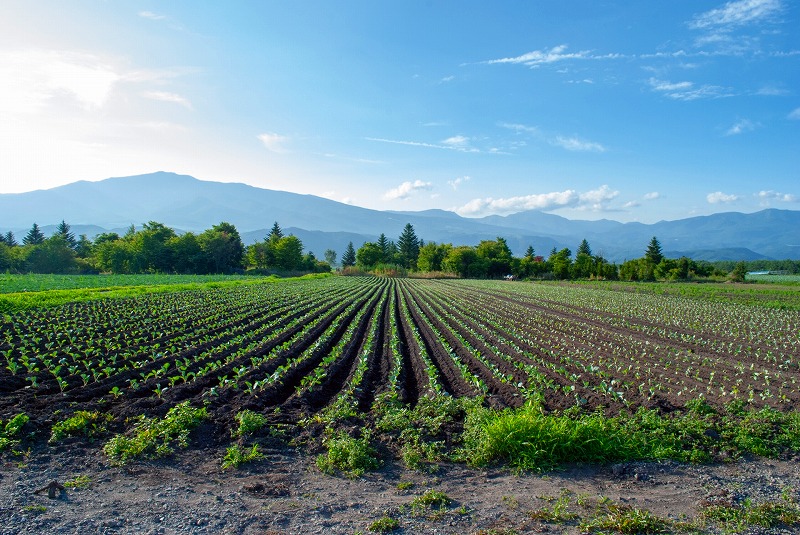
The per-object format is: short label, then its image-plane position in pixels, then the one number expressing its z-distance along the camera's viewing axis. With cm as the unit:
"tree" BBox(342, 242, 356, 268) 12425
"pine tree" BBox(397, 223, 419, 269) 11569
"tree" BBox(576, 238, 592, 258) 11008
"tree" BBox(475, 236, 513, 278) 9719
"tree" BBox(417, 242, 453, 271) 10519
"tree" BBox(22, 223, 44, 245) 9025
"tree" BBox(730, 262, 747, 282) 6838
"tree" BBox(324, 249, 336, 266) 16688
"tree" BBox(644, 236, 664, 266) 8262
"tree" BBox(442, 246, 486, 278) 9581
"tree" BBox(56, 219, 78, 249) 9210
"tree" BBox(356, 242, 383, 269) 10581
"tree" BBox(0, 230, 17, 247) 9091
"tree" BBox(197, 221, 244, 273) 8194
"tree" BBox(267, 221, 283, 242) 10694
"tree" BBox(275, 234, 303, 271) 8950
